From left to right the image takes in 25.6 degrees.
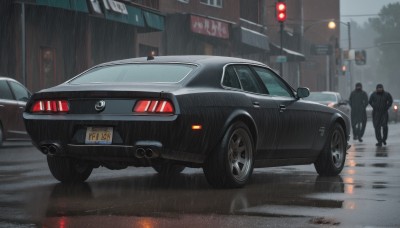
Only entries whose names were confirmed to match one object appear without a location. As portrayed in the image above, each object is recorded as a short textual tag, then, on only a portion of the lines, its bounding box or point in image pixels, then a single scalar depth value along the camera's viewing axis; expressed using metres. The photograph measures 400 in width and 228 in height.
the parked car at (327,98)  30.27
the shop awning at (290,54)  46.78
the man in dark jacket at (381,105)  20.83
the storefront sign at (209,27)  34.65
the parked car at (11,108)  17.80
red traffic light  28.81
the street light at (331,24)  50.34
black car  8.38
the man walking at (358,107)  24.17
